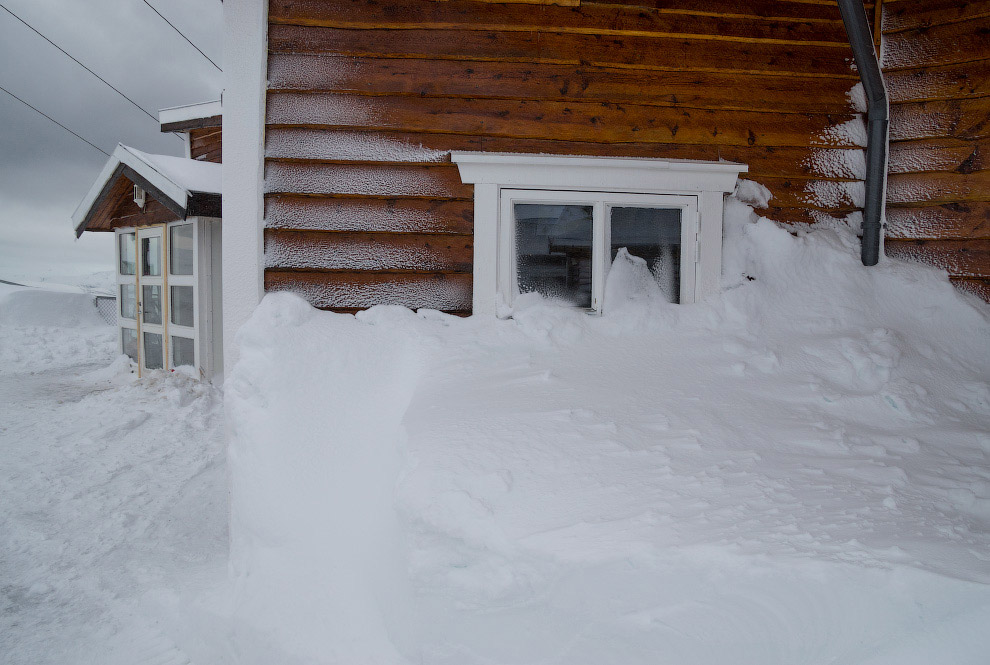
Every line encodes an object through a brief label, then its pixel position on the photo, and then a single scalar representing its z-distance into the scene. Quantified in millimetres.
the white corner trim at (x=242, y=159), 2773
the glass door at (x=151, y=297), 6410
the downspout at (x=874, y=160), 3035
